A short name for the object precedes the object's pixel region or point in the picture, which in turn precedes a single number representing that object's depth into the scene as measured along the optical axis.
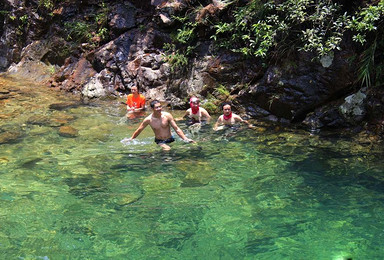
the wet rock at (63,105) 10.98
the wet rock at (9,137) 7.67
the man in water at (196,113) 9.10
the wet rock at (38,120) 9.29
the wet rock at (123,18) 13.45
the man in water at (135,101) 10.55
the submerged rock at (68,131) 8.40
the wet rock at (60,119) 9.32
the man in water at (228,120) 8.70
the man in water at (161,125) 7.69
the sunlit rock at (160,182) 5.26
